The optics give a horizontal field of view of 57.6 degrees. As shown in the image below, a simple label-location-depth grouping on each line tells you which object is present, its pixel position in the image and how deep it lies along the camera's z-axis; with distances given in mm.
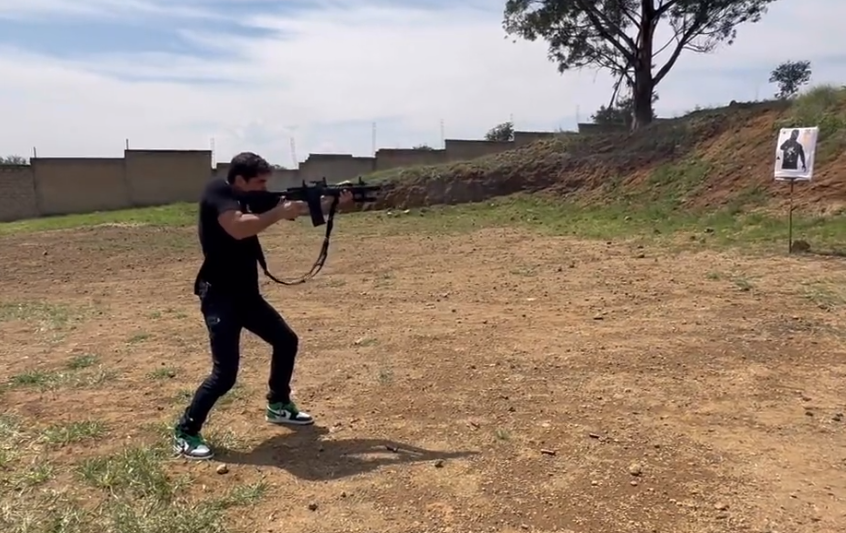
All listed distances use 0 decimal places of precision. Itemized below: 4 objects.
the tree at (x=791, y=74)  33984
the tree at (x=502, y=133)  37931
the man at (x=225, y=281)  4023
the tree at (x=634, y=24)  20688
